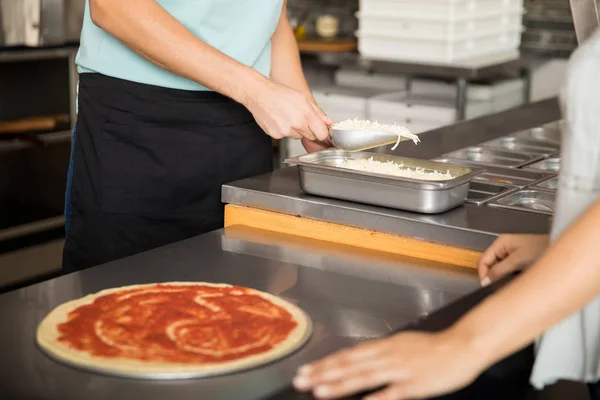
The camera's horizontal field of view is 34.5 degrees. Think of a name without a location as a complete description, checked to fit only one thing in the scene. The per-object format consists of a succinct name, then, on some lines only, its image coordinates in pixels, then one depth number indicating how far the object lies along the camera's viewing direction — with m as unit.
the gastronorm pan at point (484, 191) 1.96
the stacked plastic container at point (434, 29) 4.04
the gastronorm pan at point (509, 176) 2.13
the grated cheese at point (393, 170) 1.89
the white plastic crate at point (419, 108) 4.09
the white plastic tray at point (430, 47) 4.07
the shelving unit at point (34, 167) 3.88
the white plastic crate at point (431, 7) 4.02
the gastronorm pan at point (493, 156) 2.39
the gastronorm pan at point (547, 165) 2.35
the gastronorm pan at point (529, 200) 1.95
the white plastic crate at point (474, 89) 4.18
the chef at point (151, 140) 2.21
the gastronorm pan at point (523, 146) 2.53
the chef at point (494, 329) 1.16
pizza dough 1.26
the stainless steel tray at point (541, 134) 2.72
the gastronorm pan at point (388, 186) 1.81
